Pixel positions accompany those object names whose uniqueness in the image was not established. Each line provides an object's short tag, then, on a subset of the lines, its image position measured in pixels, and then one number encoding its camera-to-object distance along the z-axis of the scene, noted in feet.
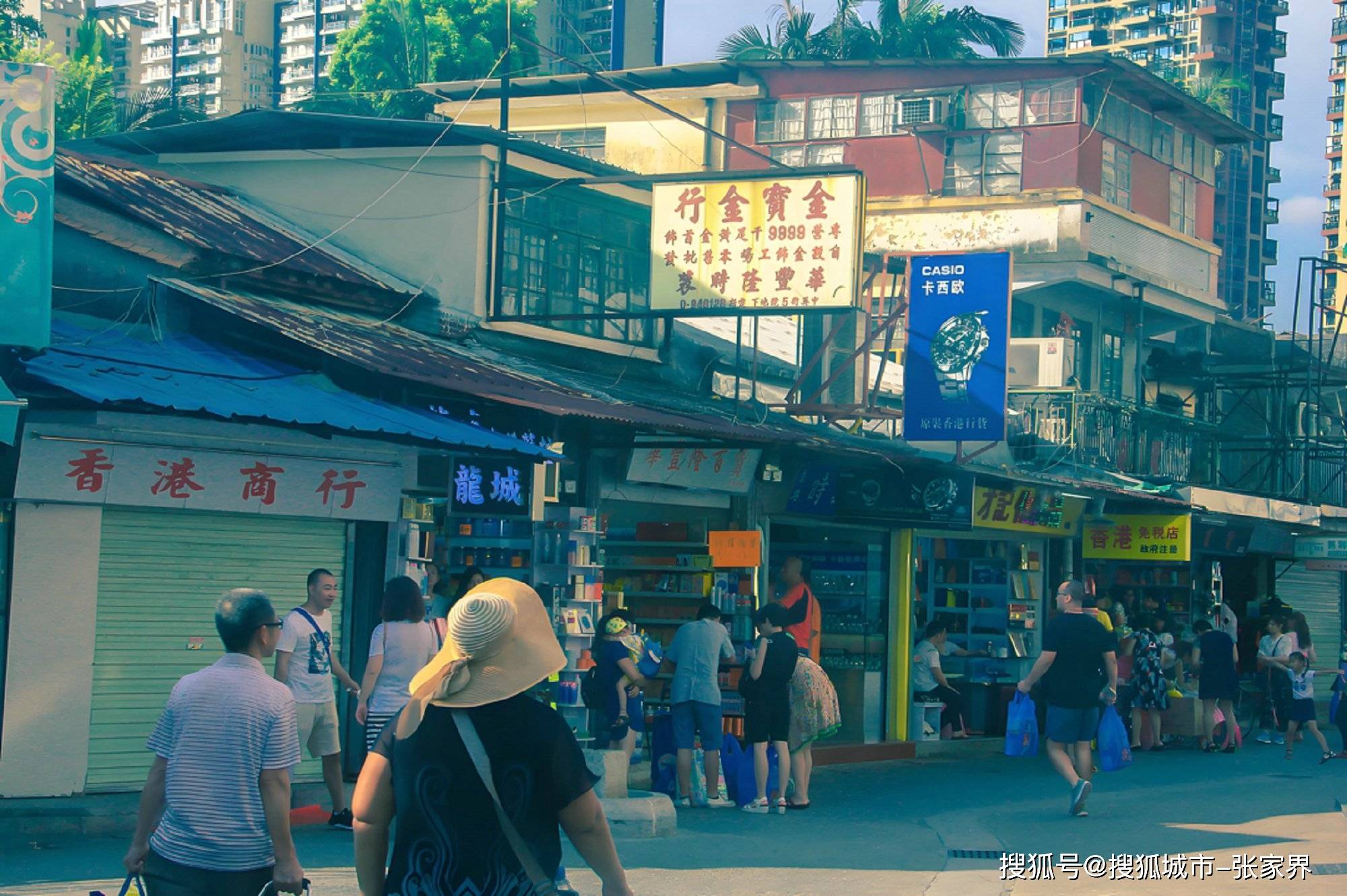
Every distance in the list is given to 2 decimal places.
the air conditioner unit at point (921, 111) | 98.12
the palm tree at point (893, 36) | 139.64
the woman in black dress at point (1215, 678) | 71.51
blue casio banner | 63.52
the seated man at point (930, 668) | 71.00
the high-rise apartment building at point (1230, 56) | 311.88
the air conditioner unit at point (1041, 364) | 85.66
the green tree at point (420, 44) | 150.10
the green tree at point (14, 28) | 134.92
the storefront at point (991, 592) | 75.36
